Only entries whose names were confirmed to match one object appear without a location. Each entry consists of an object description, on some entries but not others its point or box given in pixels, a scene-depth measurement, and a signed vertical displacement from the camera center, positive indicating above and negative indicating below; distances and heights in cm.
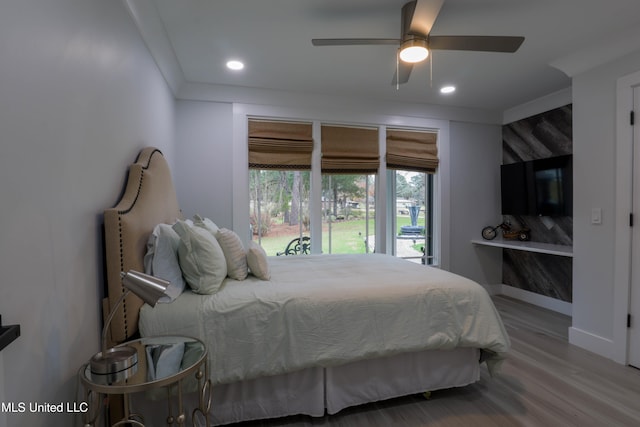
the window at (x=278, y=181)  344 +32
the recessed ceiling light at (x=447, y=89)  335 +133
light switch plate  260 -9
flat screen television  338 +23
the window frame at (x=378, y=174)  337 +50
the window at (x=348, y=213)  374 -6
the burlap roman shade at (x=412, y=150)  386 +74
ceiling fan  183 +105
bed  152 -66
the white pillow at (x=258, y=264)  198 -36
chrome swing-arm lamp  103 -31
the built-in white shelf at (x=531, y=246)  310 -46
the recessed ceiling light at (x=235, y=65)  276 +134
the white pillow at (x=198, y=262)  168 -29
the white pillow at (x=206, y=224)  216 -11
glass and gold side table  103 -60
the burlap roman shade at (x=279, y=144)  342 +73
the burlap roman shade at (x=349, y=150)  364 +71
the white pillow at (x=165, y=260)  161 -27
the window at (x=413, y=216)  405 -11
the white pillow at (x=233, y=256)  196 -30
